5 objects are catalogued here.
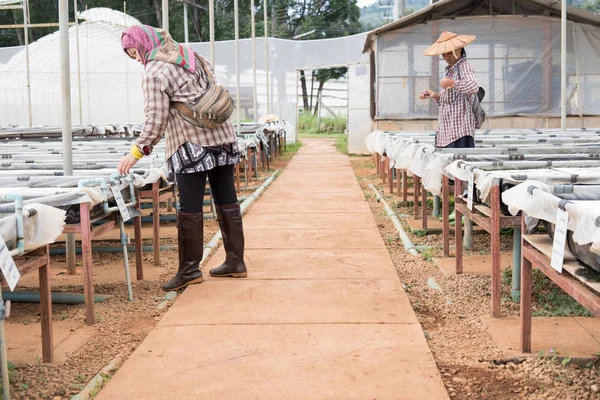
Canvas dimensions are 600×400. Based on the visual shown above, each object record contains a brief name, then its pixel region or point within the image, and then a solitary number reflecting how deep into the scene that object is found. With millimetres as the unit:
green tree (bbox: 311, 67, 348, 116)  30312
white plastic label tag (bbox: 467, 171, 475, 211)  4121
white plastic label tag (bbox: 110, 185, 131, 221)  4105
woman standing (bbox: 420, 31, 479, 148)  5871
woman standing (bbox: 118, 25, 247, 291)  4398
